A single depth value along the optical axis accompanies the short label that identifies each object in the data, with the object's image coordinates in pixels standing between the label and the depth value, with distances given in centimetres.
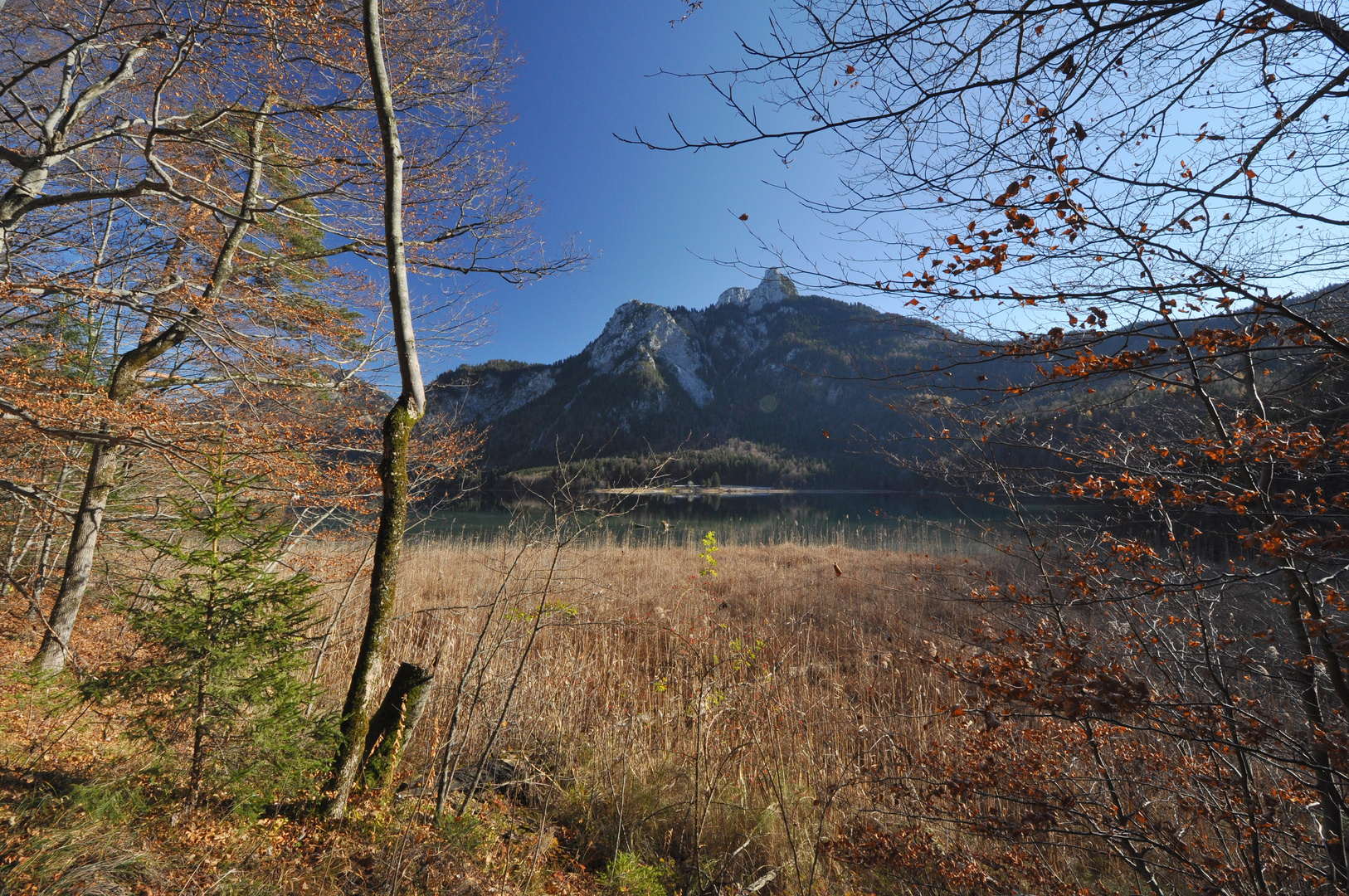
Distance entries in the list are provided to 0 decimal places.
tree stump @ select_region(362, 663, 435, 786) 292
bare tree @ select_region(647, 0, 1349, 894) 197
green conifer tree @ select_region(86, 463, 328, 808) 225
